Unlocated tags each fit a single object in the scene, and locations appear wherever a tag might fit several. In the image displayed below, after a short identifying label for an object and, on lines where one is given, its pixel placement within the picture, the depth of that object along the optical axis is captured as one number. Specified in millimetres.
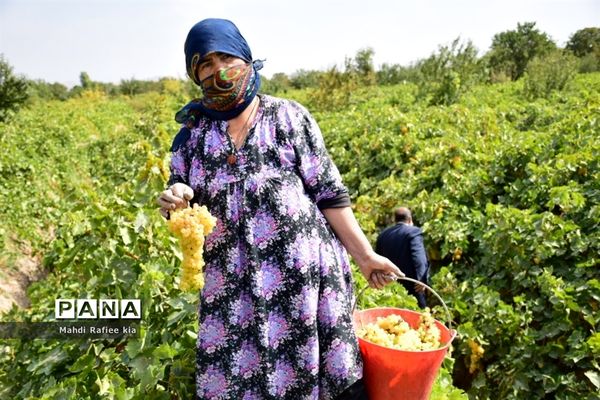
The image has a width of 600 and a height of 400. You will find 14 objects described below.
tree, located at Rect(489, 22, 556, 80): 28406
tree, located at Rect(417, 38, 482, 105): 14203
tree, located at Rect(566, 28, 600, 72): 43084
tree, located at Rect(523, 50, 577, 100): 13633
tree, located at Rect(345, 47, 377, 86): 24564
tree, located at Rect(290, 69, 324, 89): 42406
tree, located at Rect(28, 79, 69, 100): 47484
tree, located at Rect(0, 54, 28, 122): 17062
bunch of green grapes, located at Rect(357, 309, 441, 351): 1645
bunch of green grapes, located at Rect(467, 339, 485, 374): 3178
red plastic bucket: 1541
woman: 1547
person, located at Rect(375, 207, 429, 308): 4172
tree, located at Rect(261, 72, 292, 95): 30222
